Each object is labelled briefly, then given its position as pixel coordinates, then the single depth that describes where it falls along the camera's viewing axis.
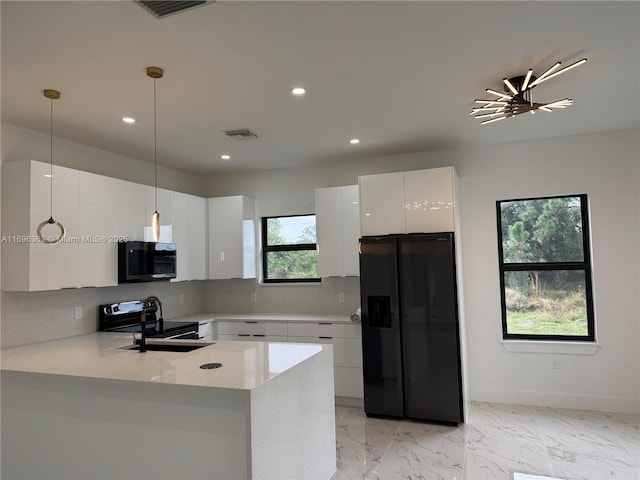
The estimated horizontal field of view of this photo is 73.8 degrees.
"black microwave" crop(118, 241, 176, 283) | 4.04
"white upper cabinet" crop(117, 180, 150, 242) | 4.11
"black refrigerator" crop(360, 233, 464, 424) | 4.00
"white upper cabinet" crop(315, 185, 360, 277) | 4.88
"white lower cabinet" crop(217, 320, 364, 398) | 4.54
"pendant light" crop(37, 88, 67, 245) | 3.03
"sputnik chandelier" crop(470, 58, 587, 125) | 2.82
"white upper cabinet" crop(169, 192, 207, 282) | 4.91
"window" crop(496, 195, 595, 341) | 4.46
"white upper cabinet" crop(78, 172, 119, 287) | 3.69
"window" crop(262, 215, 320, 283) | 5.42
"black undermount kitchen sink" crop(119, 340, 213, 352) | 3.24
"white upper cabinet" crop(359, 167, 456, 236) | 4.22
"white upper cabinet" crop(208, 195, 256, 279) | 5.35
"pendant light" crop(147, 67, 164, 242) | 2.63
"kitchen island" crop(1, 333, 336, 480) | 2.15
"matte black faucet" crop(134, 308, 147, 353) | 2.90
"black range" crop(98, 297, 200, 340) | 4.17
